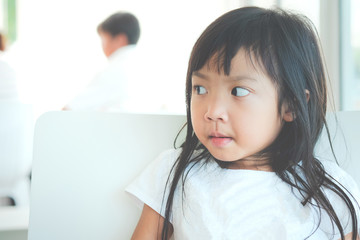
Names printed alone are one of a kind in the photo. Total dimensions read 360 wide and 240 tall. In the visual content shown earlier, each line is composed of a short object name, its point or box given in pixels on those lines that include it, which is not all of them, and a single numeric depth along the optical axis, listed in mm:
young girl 737
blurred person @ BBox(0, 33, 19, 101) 2205
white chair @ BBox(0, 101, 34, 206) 1928
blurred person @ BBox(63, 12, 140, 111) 2307
